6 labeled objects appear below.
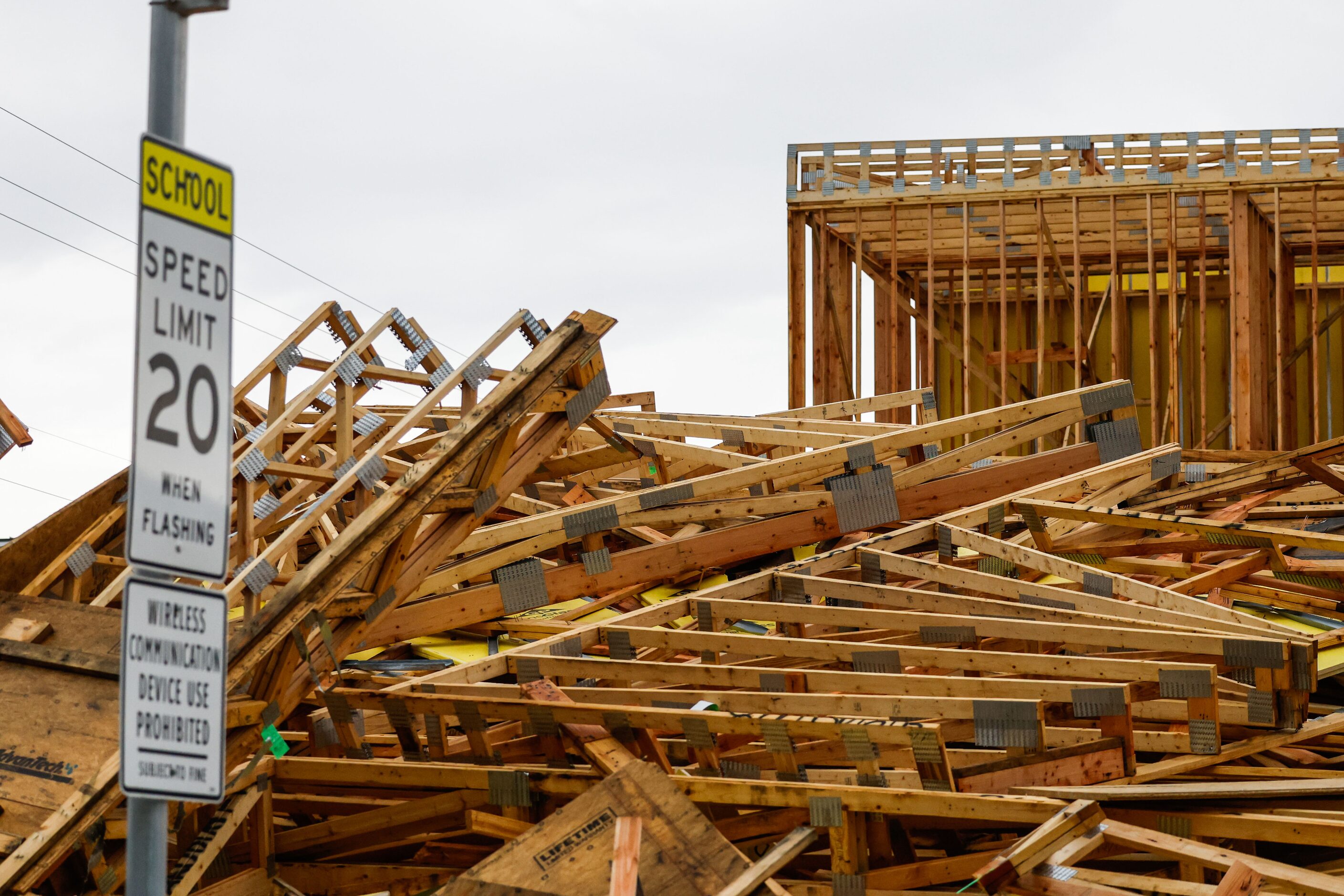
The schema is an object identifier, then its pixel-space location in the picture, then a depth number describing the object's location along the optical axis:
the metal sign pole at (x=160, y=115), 8.37
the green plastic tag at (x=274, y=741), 16.16
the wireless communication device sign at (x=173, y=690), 7.82
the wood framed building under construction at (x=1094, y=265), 39.91
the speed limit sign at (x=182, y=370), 7.98
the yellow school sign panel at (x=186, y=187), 8.23
